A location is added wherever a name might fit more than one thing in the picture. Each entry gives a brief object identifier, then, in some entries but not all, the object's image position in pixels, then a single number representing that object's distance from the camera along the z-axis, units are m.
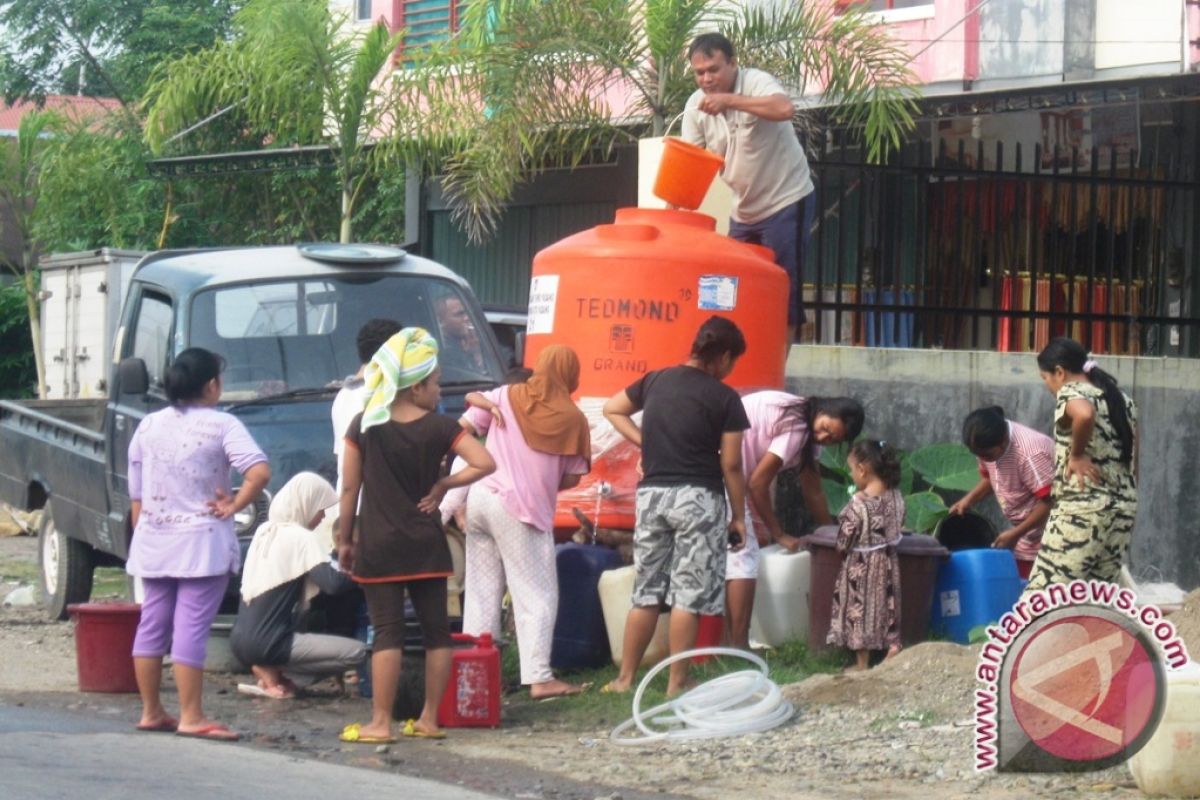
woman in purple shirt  12.98
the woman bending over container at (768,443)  15.00
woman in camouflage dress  13.56
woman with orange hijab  14.30
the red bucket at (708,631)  14.38
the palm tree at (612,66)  21.81
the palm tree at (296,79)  27.14
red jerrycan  13.41
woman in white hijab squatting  14.55
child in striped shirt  15.31
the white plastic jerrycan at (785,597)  15.59
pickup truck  16.44
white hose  12.78
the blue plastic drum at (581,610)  15.46
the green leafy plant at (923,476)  17.50
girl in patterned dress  14.62
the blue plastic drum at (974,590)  15.15
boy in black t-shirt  13.85
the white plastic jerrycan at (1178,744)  10.36
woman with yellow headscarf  12.78
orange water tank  16.09
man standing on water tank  16.65
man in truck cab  17.37
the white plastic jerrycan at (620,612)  14.92
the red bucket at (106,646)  14.72
